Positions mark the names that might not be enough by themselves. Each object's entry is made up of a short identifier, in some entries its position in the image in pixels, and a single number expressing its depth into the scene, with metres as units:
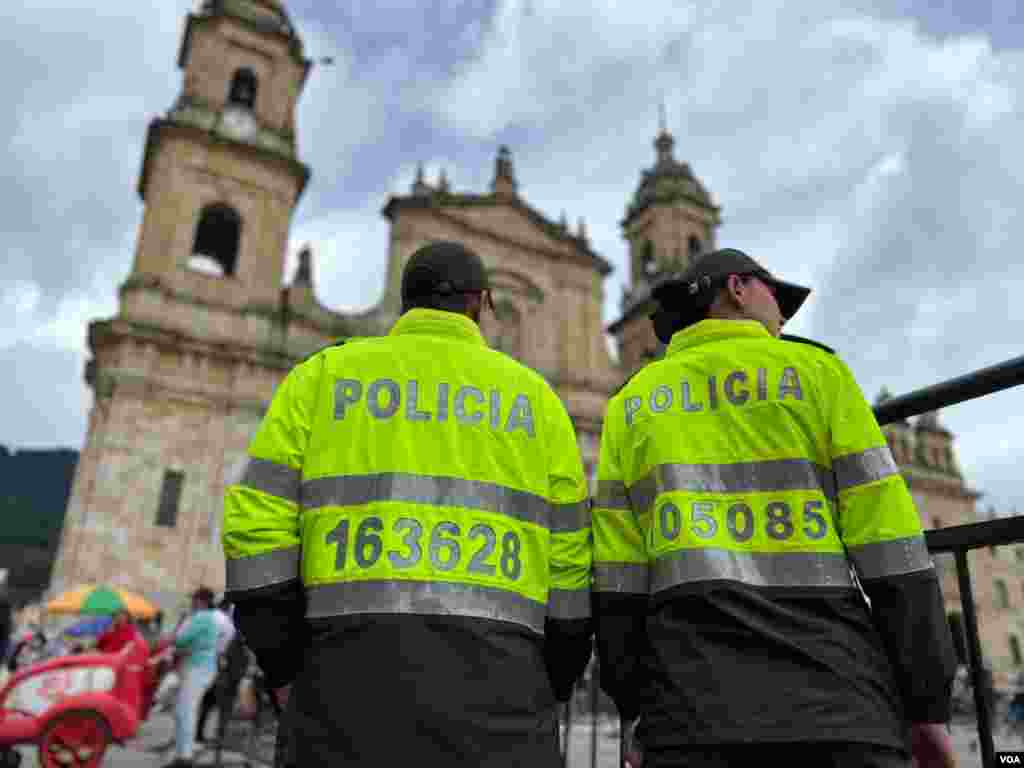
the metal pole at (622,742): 2.00
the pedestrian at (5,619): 5.83
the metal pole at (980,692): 1.97
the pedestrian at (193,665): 6.30
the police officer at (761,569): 1.51
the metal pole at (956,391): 1.98
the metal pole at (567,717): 3.22
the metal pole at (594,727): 2.53
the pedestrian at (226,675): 7.12
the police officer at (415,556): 1.70
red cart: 5.13
